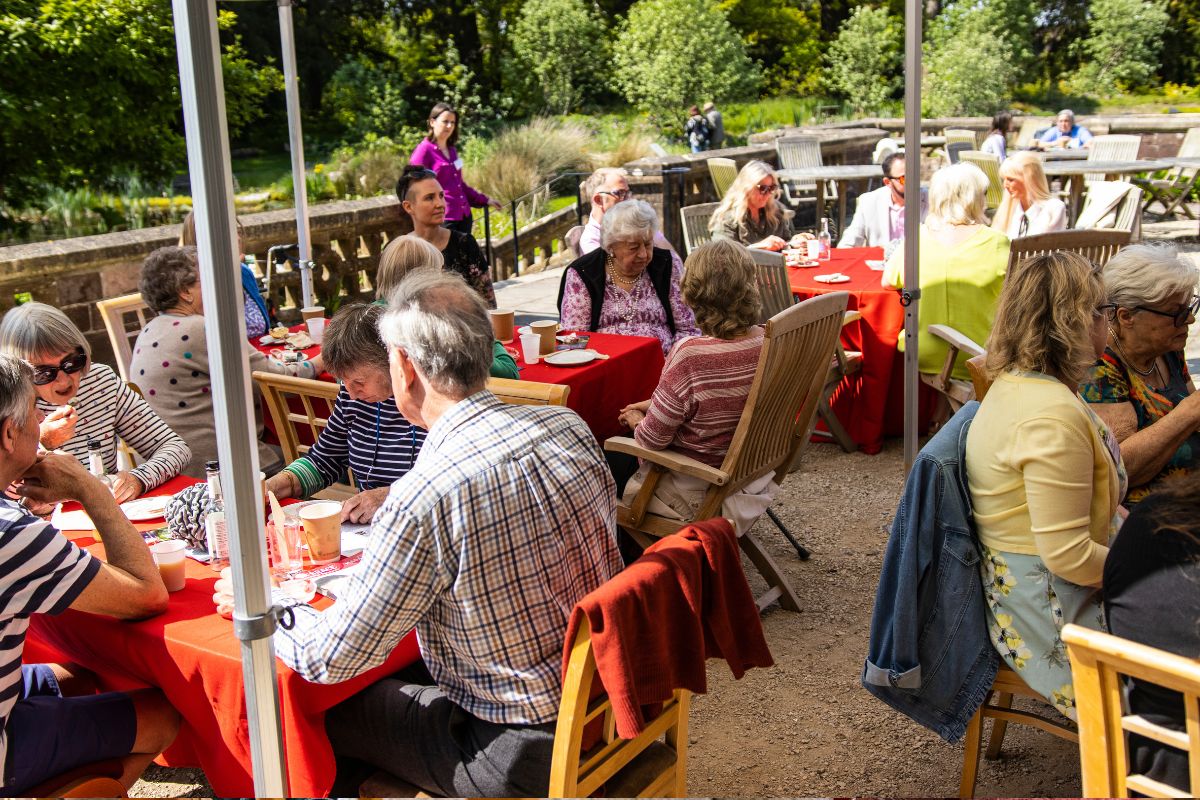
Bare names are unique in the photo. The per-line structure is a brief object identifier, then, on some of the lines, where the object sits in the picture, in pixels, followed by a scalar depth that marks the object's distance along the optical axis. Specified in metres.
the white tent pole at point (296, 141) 4.87
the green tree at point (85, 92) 12.73
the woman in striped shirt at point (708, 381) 3.33
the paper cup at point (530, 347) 4.05
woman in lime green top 4.50
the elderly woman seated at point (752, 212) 6.13
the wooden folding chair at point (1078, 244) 4.50
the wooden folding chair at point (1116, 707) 1.45
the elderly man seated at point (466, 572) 1.82
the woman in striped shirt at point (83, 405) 2.82
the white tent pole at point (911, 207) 3.54
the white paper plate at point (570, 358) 3.98
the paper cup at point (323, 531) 2.31
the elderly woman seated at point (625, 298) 4.66
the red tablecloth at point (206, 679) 1.98
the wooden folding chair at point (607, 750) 1.79
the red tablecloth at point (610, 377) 3.89
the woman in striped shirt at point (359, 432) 2.67
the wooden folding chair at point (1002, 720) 2.33
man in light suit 6.35
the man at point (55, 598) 1.92
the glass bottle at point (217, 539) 2.37
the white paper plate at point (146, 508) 2.64
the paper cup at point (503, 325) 4.33
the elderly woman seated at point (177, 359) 3.61
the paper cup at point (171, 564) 2.22
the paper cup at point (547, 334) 4.16
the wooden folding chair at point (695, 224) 6.66
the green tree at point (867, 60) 25.12
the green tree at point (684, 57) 22.98
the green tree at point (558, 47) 25.03
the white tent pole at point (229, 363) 1.62
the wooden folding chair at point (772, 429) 3.26
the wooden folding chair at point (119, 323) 4.39
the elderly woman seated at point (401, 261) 3.86
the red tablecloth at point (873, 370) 5.04
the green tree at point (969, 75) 22.91
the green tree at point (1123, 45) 23.98
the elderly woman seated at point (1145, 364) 2.68
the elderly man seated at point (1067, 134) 13.27
